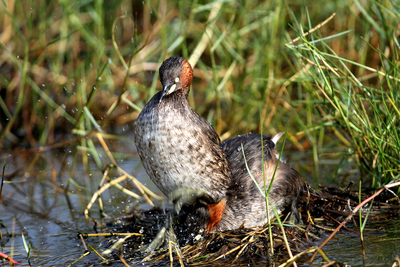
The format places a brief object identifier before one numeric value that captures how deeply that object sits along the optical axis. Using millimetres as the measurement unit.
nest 7035
